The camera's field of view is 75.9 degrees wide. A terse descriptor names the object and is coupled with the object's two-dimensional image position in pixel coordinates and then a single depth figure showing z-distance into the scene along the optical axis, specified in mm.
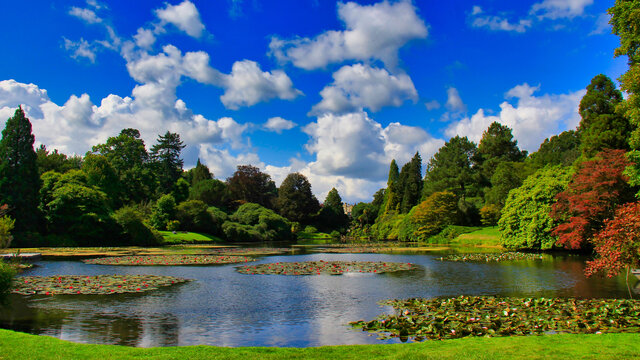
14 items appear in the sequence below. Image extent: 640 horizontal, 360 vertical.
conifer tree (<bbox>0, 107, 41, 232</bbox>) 54125
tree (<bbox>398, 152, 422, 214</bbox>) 105250
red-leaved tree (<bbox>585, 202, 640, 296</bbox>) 15062
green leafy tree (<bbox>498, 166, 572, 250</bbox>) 45556
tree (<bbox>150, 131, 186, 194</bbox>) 117812
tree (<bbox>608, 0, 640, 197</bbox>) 20516
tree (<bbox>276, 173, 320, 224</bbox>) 123188
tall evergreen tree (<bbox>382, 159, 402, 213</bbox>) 111162
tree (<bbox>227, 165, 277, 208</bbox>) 117875
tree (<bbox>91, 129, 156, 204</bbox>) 88688
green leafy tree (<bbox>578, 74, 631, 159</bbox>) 39344
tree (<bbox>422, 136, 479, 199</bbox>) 97312
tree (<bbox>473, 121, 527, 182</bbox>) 99438
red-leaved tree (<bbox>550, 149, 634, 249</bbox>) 34000
